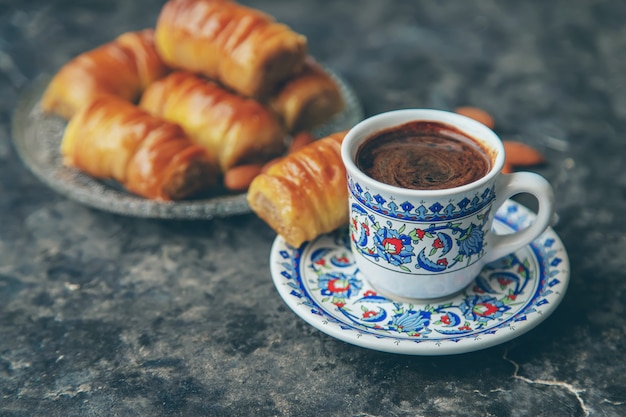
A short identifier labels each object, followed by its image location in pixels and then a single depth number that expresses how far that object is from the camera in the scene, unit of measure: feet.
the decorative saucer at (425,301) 1.37
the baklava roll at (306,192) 1.53
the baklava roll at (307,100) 1.85
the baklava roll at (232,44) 1.83
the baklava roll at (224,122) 1.80
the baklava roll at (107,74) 1.90
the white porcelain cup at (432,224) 1.37
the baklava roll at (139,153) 1.71
